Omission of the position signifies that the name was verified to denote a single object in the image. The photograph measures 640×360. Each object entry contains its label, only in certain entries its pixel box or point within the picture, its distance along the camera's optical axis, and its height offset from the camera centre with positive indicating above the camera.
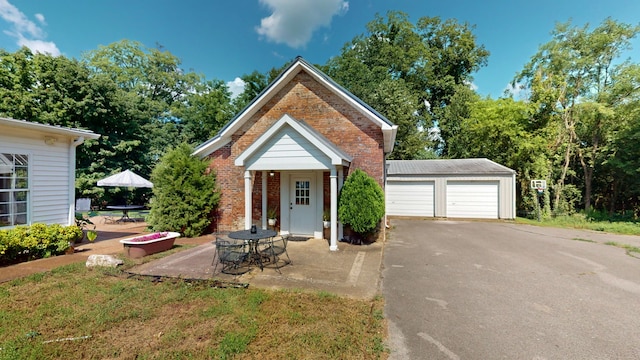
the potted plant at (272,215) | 9.75 -1.04
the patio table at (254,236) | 5.97 -1.13
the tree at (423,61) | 29.44 +14.85
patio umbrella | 12.91 +0.30
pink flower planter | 6.96 -1.57
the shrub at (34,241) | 6.28 -1.40
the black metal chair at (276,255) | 6.52 -1.80
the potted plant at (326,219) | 9.33 -1.11
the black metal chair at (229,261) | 5.86 -1.78
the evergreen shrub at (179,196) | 9.70 -0.33
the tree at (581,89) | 17.66 +7.08
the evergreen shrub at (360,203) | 8.31 -0.49
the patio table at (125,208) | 13.07 -1.08
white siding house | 7.14 +0.41
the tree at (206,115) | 27.91 +7.69
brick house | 8.40 +1.29
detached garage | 15.77 -0.13
